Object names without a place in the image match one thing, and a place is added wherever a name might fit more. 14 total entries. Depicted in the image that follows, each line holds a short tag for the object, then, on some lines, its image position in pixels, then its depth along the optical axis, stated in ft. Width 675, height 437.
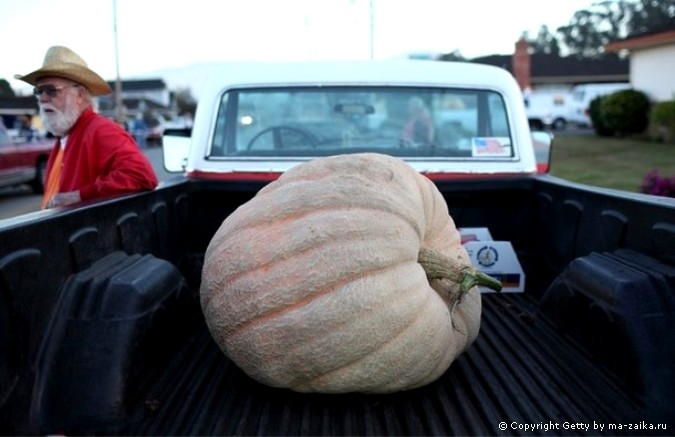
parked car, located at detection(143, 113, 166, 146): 133.59
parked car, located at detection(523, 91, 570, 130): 141.79
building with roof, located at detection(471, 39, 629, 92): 171.42
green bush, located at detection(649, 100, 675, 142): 71.63
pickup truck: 6.50
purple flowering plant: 18.60
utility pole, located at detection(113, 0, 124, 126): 38.59
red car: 46.68
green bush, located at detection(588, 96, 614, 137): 92.07
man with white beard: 11.30
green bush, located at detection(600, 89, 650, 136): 82.53
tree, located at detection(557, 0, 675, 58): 224.33
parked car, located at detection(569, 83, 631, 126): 134.92
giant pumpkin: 7.00
